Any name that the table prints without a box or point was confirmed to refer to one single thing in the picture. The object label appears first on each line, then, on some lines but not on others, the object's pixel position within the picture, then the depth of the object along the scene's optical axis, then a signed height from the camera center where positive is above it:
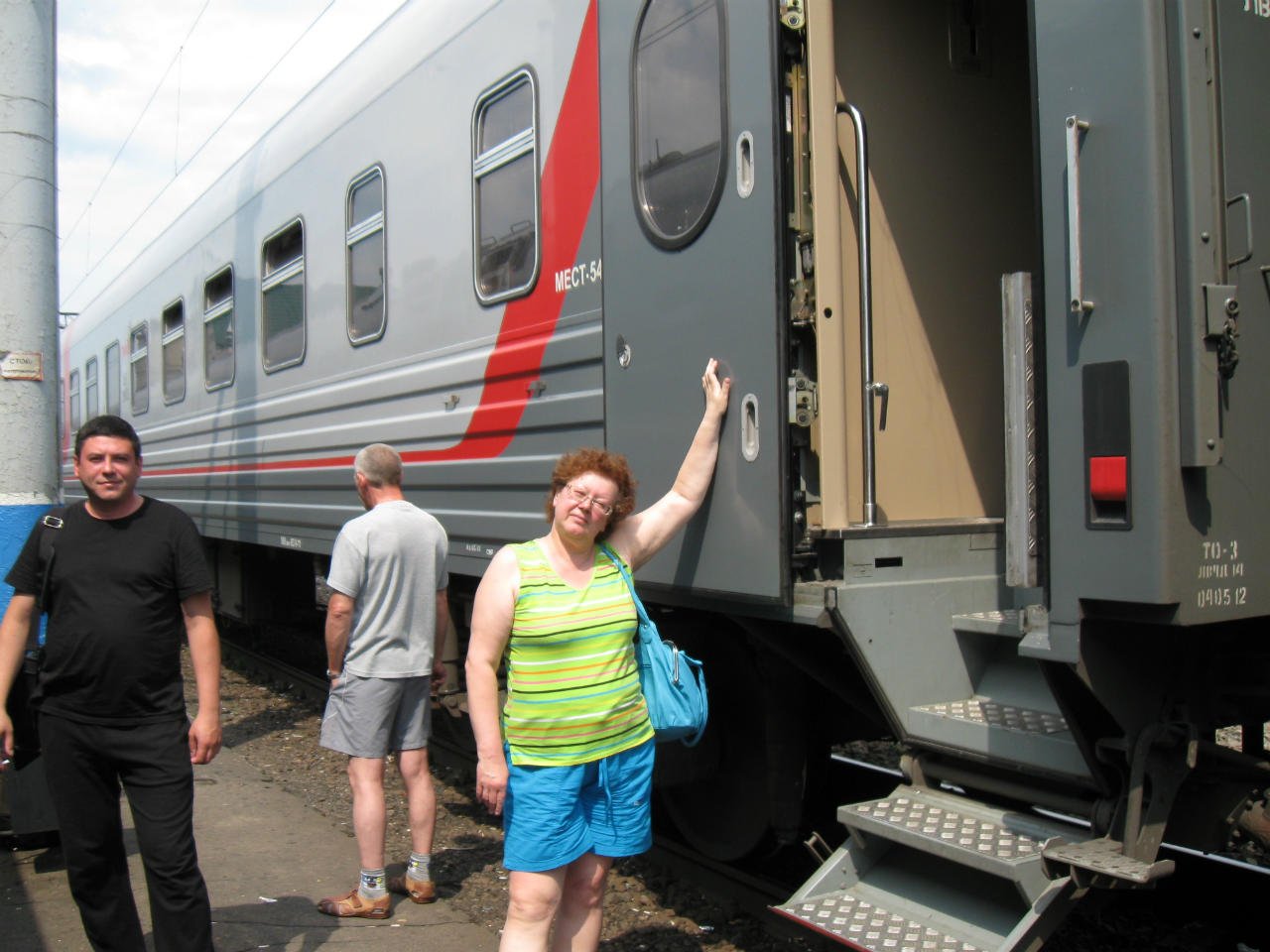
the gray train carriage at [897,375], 2.74 +0.29
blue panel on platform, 4.95 -0.15
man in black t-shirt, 3.47 -0.57
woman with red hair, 3.09 -0.62
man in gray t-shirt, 4.50 -0.67
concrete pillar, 5.03 +0.80
